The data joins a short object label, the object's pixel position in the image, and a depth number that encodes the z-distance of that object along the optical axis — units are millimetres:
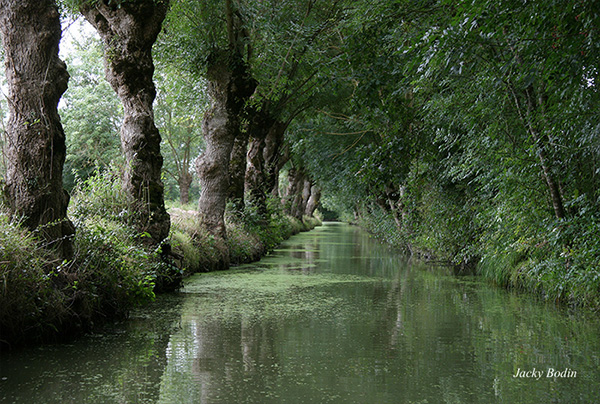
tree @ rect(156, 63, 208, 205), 14906
